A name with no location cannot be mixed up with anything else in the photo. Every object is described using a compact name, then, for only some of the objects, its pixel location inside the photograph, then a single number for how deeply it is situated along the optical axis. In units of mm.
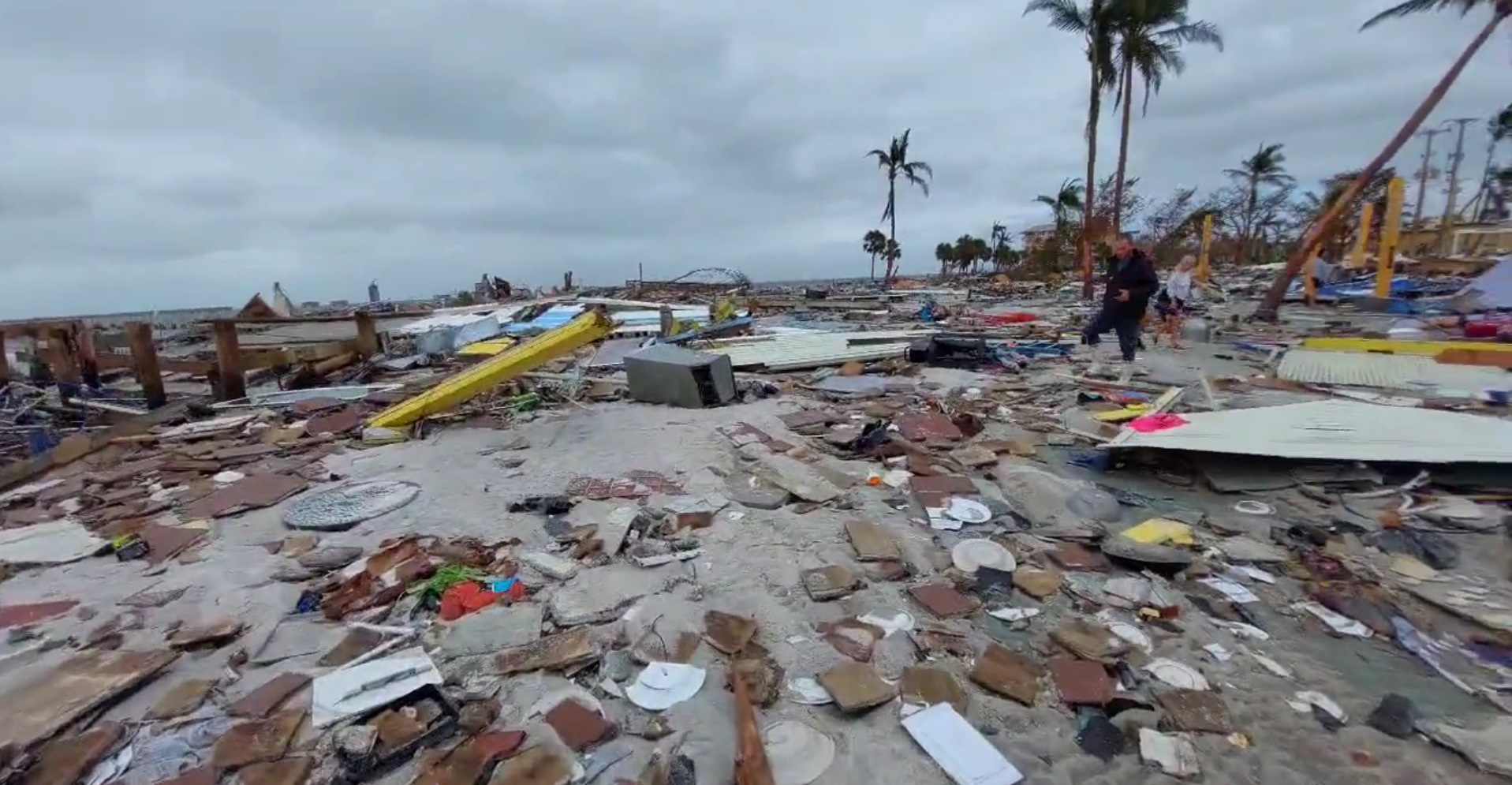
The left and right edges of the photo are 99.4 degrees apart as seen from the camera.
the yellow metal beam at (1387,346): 7508
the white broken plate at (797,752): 1982
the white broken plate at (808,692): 2293
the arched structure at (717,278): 20375
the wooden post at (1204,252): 17817
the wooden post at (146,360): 7176
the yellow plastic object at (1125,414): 5645
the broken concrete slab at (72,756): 1955
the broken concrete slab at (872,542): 3279
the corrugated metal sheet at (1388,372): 6148
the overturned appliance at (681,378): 6387
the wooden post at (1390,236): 12133
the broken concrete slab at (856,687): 2246
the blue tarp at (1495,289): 10781
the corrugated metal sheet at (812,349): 8539
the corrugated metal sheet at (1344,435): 3854
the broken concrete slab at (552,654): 2462
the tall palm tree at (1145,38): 16906
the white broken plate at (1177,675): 2383
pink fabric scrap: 4688
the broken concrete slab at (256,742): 2014
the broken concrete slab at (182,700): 2229
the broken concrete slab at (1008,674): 2340
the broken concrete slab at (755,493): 4000
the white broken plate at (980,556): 3236
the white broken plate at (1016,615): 2834
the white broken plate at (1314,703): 2234
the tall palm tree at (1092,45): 17422
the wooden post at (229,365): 7512
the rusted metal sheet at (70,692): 2127
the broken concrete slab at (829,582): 2947
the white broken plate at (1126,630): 2633
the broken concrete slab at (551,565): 3172
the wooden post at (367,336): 9852
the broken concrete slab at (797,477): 4088
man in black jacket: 7832
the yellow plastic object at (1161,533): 3496
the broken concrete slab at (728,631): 2588
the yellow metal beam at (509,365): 6023
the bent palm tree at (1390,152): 12766
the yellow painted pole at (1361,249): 17978
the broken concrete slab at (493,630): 2611
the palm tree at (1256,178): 32875
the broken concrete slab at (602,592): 2826
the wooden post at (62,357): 7727
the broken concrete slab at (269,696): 2234
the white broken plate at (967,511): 3773
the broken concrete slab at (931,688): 2285
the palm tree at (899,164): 29227
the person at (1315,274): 15016
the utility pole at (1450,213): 26938
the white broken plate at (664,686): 2294
